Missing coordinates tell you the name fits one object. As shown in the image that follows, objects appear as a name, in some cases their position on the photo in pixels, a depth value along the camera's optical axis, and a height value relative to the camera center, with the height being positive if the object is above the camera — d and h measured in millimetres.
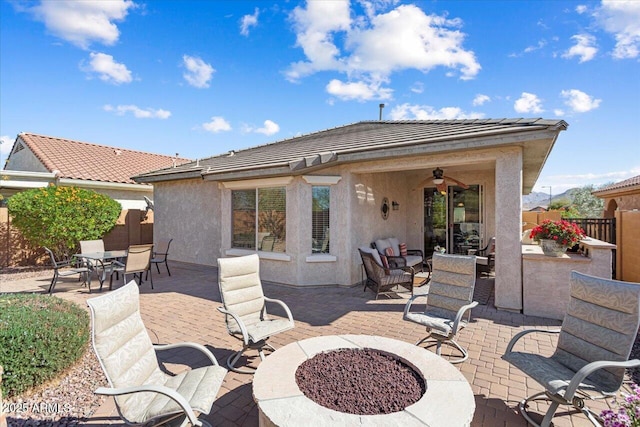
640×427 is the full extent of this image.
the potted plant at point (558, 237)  6152 -345
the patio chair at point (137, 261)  8359 -1214
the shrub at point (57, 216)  11211 +101
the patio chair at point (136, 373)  2461 -1431
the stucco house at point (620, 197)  14773 +1350
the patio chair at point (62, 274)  8317 -1527
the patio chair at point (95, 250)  8781 -1053
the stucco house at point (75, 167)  13977 +2941
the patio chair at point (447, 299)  4449 -1312
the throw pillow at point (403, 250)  10340 -1058
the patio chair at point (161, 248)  11118 -1125
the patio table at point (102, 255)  8562 -1102
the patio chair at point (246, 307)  4219 -1407
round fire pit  2193 -1487
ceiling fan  8938 +1257
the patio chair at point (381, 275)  7590 -1452
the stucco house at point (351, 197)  6543 +774
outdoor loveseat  9188 -1094
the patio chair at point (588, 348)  2843 -1363
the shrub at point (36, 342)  3402 -1528
